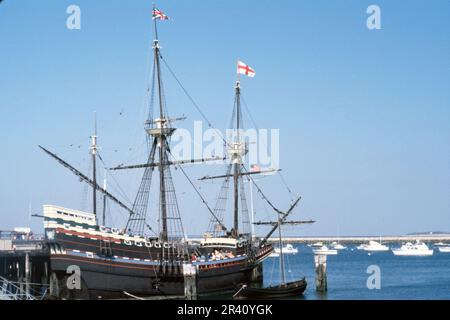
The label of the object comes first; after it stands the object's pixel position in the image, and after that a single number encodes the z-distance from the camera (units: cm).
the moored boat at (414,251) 18969
